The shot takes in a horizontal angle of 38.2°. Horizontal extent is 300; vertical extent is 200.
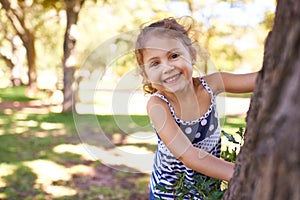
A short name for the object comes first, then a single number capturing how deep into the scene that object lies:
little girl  1.31
